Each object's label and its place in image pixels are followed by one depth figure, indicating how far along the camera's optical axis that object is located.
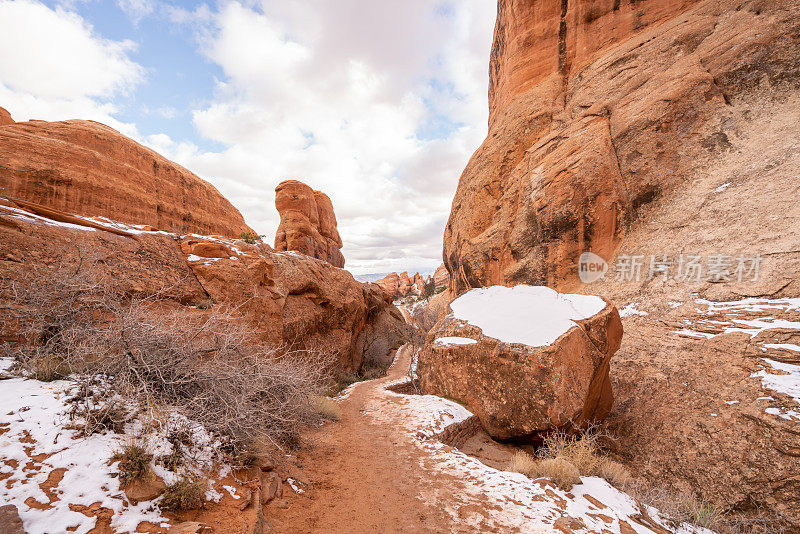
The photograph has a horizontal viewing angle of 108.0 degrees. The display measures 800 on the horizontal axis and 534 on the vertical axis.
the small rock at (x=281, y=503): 3.33
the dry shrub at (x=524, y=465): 4.28
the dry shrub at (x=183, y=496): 2.54
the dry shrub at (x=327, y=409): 6.47
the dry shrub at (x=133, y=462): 2.53
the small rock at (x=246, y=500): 2.95
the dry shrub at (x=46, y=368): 3.28
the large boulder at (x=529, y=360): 5.35
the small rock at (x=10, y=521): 1.85
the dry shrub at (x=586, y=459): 4.35
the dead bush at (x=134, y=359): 3.35
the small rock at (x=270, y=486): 3.37
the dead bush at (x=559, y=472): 3.86
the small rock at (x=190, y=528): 2.33
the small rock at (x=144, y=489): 2.43
